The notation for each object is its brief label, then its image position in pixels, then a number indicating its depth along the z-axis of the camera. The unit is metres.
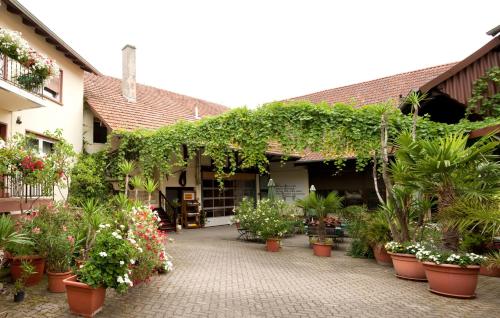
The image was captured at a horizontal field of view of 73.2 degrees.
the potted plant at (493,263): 4.90
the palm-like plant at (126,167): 10.91
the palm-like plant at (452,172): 5.58
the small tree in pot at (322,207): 9.99
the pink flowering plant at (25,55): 7.66
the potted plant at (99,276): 4.38
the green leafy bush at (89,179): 10.90
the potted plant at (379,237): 8.23
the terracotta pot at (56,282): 5.48
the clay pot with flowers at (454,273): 5.43
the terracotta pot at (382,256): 8.22
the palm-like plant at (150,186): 9.60
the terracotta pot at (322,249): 9.39
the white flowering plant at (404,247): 6.59
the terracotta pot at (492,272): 7.02
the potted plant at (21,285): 4.98
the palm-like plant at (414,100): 7.32
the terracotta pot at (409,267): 6.57
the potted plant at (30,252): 5.76
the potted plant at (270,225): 10.24
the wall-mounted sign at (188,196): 16.14
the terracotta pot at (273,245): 10.16
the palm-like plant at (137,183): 9.82
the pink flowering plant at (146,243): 5.23
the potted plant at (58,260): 5.49
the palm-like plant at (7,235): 4.97
